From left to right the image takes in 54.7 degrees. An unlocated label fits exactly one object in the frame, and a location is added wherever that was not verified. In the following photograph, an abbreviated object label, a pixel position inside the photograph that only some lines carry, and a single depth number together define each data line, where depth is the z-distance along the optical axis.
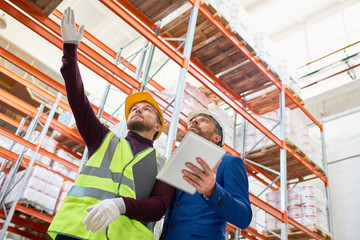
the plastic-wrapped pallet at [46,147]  10.50
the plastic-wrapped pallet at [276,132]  9.12
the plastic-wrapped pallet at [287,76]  9.45
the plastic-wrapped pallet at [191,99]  7.44
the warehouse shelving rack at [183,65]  5.43
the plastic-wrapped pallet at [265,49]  8.72
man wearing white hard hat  1.81
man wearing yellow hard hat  1.89
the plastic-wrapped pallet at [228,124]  8.57
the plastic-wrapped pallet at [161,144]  7.26
